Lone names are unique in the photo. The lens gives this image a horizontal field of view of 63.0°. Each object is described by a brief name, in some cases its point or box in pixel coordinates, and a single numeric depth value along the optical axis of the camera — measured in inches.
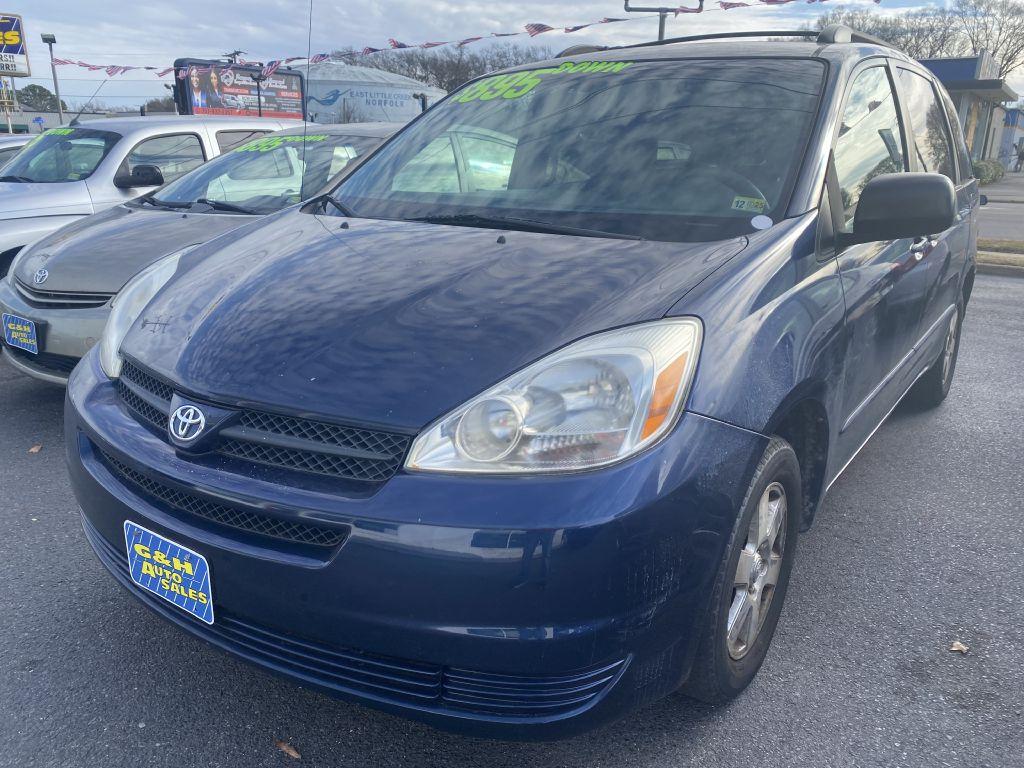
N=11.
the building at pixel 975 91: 1411.2
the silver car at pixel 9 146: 354.3
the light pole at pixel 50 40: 719.7
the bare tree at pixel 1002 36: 2299.5
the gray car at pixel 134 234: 160.4
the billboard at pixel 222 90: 864.9
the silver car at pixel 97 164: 222.8
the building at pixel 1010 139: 2262.6
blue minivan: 63.2
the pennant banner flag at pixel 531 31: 375.5
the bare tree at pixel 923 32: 1999.3
